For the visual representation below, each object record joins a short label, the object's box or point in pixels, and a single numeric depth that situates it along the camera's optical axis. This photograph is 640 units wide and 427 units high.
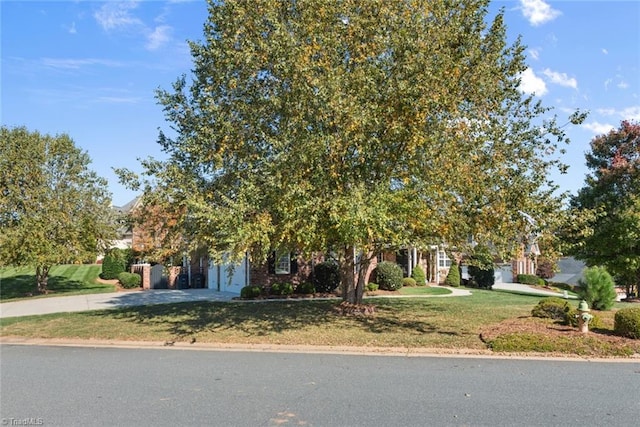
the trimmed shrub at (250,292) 20.75
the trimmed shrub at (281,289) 22.02
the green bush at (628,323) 10.34
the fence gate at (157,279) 28.28
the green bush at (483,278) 30.80
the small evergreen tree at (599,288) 15.20
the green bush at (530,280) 37.25
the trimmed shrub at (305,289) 22.36
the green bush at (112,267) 31.12
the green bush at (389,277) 24.11
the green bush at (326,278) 23.14
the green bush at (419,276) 28.62
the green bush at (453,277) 30.16
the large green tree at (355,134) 10.96
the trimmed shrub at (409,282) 27.23
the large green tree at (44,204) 23.58
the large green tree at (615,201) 23.69
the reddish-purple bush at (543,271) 41.62
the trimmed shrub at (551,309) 13.49
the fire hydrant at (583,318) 10.86
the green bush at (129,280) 27.52
